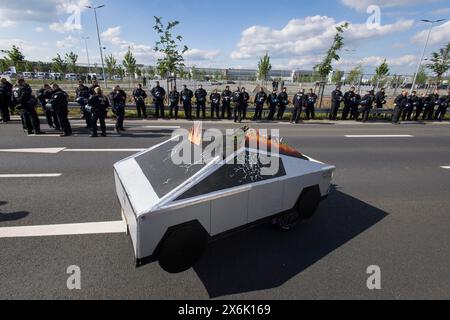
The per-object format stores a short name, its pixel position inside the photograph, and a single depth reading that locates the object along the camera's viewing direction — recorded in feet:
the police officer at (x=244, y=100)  46.25
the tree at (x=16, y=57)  93.69
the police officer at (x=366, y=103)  49.37
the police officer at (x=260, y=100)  47.60
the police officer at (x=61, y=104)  29.09
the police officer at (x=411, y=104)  52.03
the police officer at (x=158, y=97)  45.37
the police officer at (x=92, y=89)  34.75
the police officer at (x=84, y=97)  33.32
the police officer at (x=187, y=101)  46.11
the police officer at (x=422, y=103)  53.16
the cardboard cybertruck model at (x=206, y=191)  8.87
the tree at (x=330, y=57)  52.82
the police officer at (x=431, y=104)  53.42
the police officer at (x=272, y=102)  48.73
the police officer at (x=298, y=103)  45.88
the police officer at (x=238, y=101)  45.75
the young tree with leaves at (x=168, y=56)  49.54
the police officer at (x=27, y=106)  28.53
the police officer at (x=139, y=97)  44.47
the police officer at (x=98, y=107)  29.40
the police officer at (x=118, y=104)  33.09
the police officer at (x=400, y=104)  49.06
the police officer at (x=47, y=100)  31.78
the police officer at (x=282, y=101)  48.67
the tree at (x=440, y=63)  78.18
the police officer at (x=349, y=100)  50.78
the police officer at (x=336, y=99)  50.31
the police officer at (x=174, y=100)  46.42
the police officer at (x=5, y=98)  34.45
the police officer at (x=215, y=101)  47.60
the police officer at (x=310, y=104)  50.04
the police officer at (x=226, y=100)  48.06
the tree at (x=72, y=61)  141.52
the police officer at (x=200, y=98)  47.11
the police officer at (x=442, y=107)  53.52
